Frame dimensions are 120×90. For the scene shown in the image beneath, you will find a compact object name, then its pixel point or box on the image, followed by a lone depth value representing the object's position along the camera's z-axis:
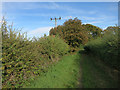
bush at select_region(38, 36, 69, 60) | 7.19
